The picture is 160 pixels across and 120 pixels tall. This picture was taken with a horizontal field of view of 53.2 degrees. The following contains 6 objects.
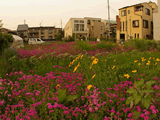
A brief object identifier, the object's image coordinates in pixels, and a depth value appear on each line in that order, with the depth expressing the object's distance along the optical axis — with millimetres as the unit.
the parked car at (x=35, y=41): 29012
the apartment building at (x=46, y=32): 65125
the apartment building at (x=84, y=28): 47556
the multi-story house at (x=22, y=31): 61500
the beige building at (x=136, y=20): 32438
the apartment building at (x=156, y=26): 25798
